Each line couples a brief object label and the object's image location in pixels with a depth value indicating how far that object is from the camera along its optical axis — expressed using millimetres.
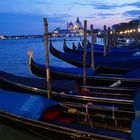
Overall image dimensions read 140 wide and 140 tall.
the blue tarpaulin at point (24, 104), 2458
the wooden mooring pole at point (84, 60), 3642
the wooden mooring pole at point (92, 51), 4512
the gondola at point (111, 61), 4765
